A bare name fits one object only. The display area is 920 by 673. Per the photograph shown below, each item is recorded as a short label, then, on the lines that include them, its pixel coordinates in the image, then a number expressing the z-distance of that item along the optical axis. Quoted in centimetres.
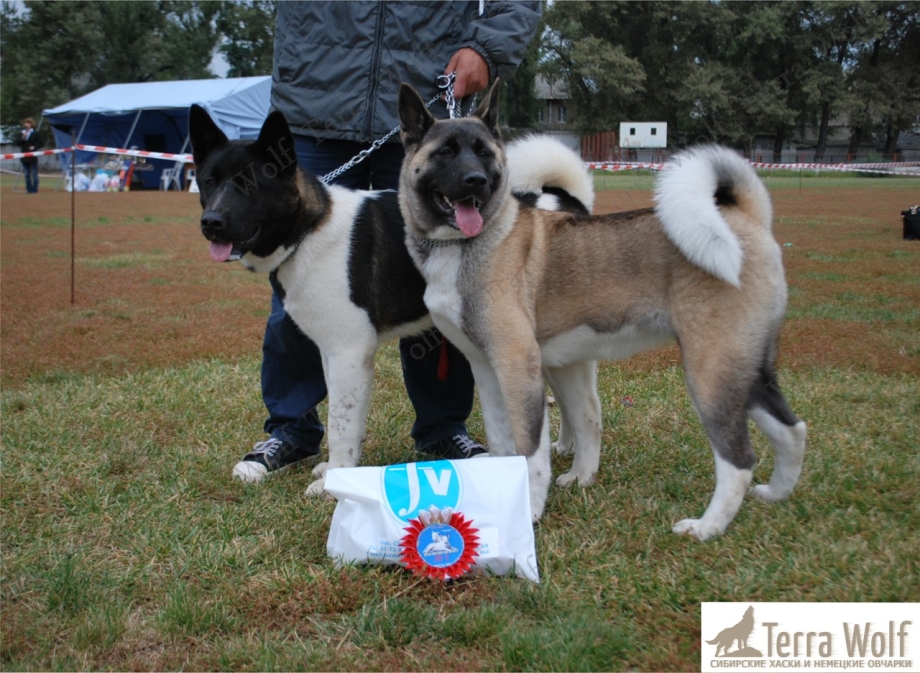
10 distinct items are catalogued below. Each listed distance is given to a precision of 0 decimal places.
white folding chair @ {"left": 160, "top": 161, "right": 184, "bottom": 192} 2823
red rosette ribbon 232
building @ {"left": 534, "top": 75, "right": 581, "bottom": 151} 2789
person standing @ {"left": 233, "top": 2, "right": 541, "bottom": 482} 331
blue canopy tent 2673
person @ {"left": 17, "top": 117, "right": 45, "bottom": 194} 2420
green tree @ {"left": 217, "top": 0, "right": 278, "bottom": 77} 4419
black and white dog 296
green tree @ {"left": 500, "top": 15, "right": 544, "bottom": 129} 3238
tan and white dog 249
